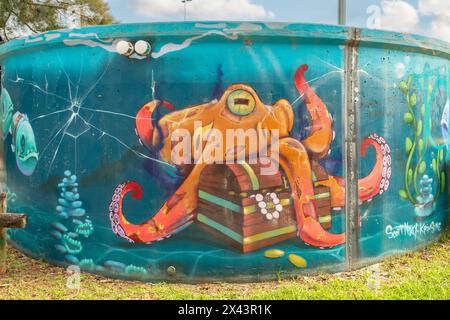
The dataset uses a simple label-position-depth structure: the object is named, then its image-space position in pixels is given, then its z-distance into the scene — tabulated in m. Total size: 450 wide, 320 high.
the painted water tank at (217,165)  5.30
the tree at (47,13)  17.31
